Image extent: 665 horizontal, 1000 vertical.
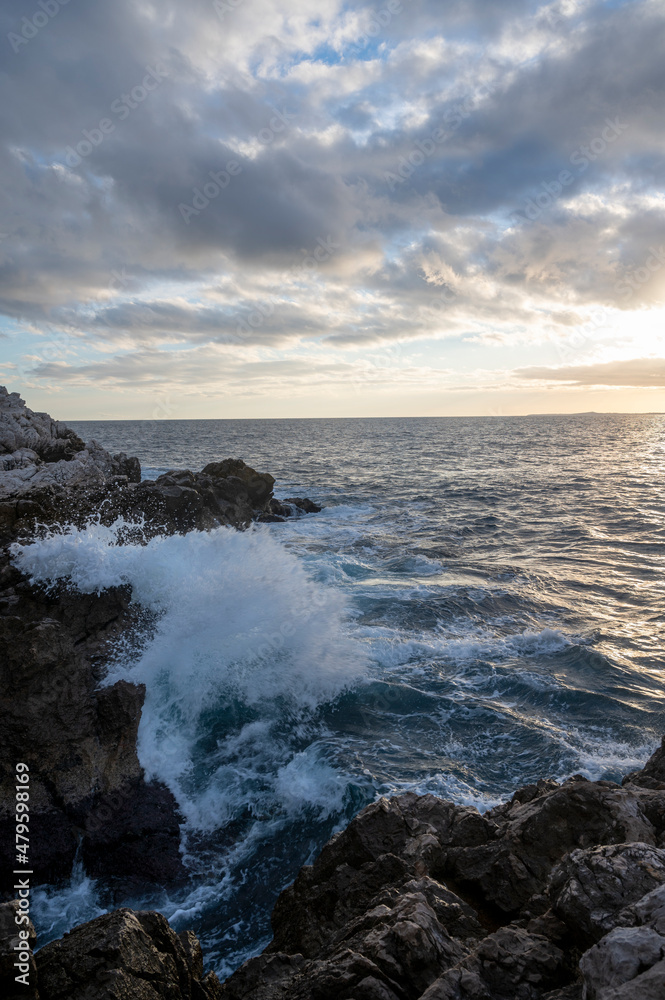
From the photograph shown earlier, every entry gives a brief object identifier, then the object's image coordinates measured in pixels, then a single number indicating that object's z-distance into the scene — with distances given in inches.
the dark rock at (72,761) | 244.5
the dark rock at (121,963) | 135.3
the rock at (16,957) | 129.7
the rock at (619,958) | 100.0
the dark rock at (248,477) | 955.3
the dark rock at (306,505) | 1085.8
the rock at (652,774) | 209.9
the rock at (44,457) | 689.6
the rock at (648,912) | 107.7
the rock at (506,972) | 118.4
